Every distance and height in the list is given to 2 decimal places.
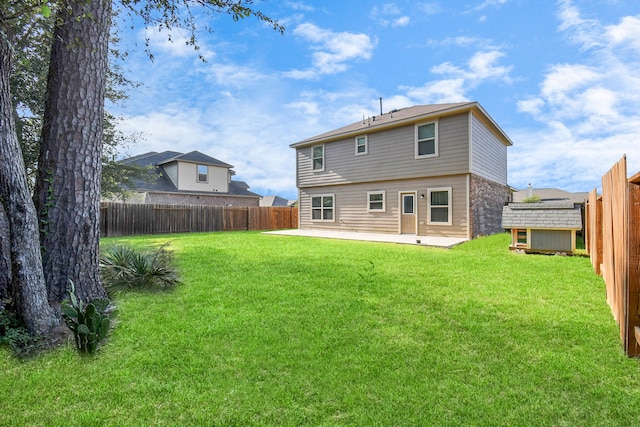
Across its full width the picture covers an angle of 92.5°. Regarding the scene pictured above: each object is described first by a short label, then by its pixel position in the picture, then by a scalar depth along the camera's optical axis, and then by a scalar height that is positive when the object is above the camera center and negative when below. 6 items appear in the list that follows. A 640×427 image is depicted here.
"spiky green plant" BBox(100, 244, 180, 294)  4.56 -0.85
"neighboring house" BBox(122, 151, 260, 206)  20.25 +2.66
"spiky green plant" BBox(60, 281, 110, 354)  2.66 -0.96
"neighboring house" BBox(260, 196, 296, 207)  40.81 +2.28
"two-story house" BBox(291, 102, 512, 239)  11.14 +1.85
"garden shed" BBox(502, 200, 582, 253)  7.38 -0.20
